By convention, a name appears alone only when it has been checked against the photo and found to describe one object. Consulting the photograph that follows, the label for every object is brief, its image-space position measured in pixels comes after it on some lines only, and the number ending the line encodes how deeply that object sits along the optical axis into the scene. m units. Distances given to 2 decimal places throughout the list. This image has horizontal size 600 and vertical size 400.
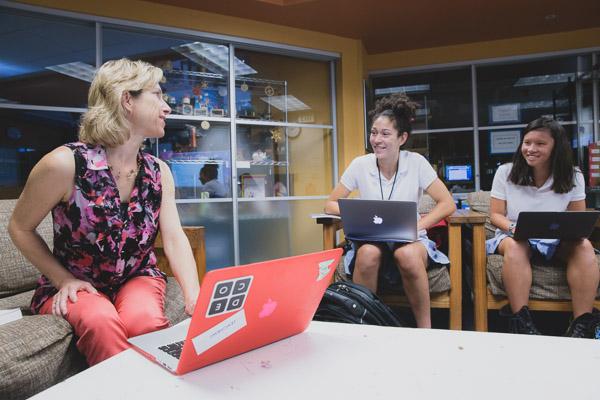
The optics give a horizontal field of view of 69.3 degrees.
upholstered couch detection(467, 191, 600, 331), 1.99
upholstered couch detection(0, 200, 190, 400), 0.98
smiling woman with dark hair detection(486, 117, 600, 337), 1.91
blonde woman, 1.18
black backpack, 1.53
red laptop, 0.66
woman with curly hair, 2.00
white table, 0.62
